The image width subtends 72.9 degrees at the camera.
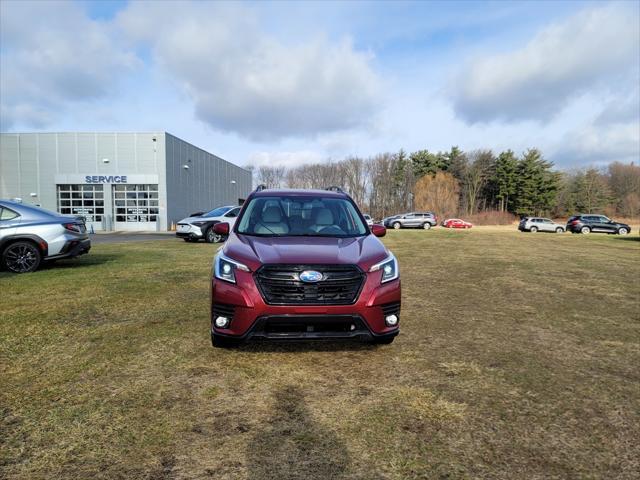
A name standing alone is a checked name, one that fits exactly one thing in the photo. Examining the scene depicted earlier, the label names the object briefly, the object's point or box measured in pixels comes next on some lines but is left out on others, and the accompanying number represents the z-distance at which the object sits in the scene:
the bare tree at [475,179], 79.62
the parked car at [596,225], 43.53
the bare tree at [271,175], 94.53
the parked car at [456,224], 55.31
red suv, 3.70
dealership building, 35.69
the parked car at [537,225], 46.28
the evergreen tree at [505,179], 76.38
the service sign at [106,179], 35.56
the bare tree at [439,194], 70.88
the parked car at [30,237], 8.75
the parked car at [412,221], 45.59
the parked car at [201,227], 17.97
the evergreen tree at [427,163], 83.12
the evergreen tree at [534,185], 74.69
